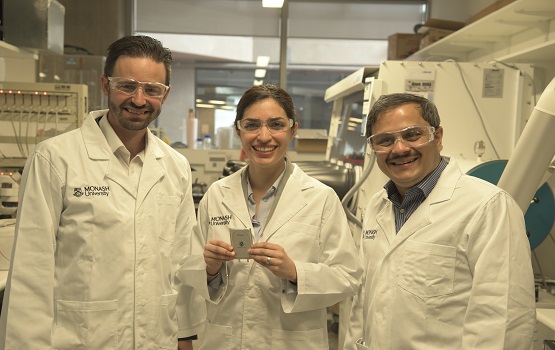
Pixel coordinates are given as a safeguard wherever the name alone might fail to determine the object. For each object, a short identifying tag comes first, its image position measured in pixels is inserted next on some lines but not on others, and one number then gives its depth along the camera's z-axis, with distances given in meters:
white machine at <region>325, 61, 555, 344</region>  2.90
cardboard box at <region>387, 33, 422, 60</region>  4.45
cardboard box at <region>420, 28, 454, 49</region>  3.92
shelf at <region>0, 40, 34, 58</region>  2.76
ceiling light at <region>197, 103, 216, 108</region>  5.68
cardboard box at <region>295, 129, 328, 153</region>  4.82
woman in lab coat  1.63
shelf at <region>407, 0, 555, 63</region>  2.84
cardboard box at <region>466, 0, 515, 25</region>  3.10
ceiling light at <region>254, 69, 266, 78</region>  5.71
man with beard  1.50
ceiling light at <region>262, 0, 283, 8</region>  4.46
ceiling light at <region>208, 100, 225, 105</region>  5.71
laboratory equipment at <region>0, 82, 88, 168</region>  3.10
